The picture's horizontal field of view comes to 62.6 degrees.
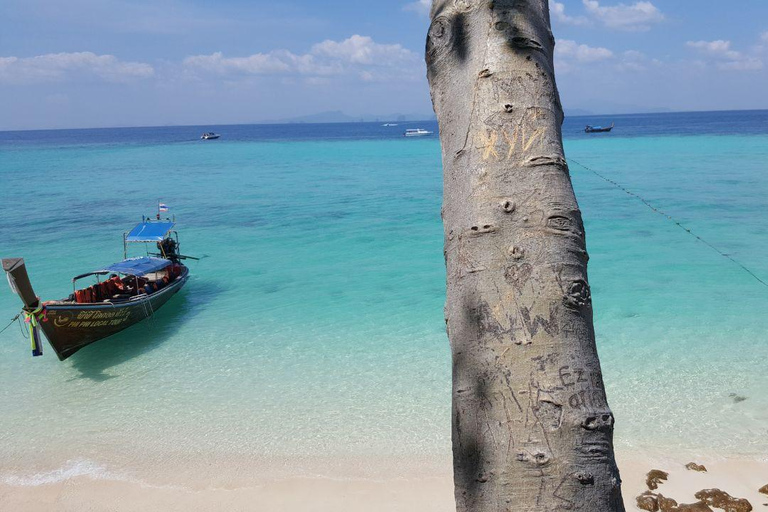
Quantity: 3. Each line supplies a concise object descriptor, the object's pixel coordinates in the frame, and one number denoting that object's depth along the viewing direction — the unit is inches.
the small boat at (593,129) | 3327.0
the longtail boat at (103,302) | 397.7
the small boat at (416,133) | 3966.5
